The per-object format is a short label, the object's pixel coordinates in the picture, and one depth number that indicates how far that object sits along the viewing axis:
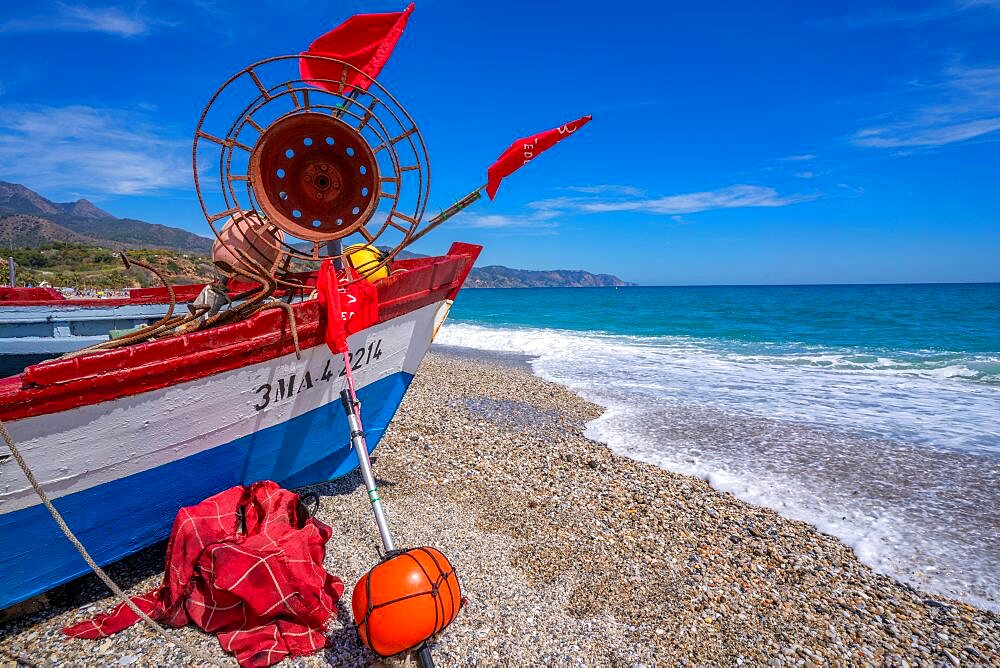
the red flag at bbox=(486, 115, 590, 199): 4.07
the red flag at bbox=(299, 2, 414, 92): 4.32
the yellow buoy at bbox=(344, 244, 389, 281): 4.92
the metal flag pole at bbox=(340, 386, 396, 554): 3.40
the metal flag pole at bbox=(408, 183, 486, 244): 4.26
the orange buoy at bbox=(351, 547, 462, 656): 2.76
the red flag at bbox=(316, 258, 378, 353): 3.96
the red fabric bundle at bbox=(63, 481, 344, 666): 3.15
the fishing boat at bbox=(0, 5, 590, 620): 3.03
